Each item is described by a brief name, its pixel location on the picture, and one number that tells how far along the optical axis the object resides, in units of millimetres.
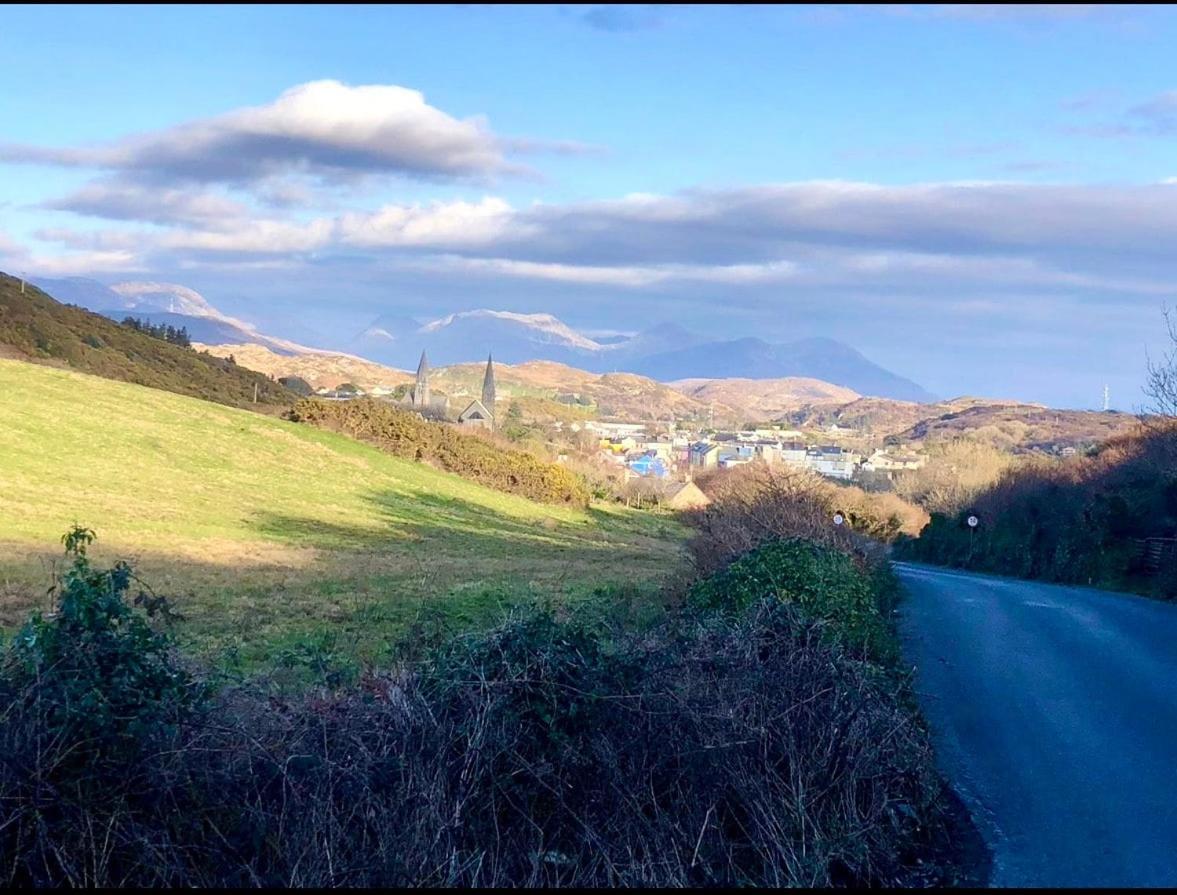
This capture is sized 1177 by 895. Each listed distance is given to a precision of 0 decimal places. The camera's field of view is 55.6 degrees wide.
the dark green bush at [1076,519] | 28438
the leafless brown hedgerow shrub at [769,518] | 13719
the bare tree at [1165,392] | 26719
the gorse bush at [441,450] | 45250
